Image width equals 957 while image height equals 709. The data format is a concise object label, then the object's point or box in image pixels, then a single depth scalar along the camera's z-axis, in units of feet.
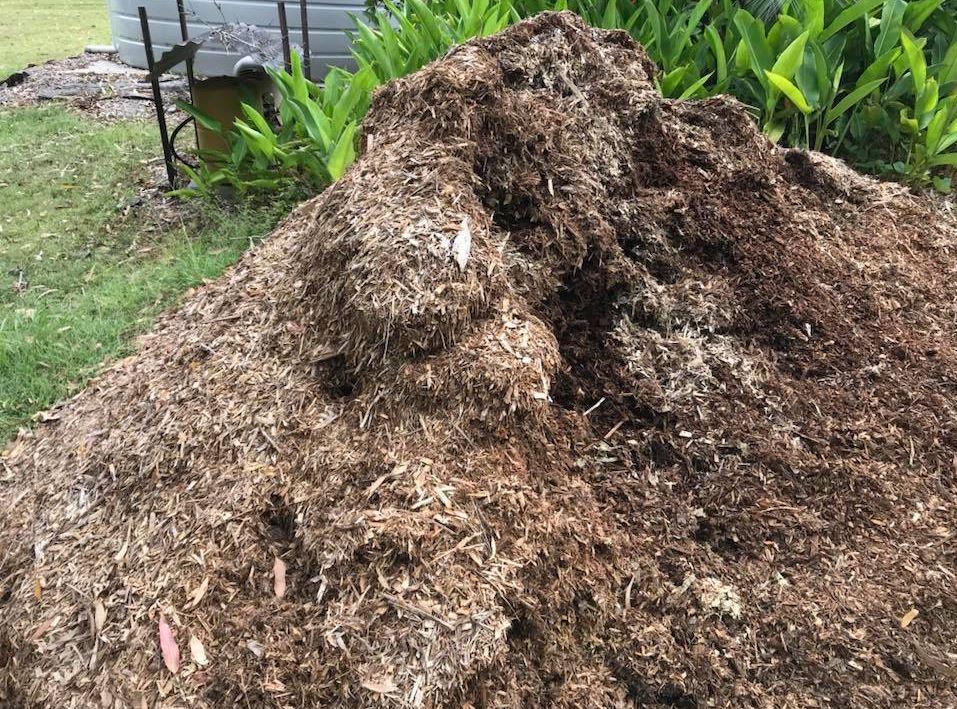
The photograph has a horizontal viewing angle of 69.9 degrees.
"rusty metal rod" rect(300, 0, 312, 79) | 16.89
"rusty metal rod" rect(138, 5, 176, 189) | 14.18
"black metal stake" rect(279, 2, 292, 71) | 15.85
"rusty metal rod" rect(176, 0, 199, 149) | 14.66
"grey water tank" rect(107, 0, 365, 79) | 21.83
